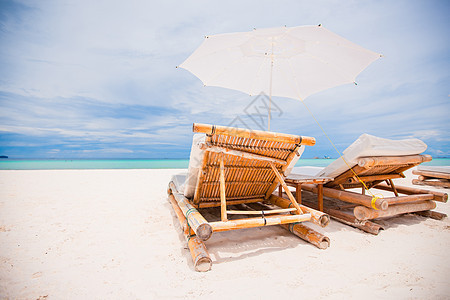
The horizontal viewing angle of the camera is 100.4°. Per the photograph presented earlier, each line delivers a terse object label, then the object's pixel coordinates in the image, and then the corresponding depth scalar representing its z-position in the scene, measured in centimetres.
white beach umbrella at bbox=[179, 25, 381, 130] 338
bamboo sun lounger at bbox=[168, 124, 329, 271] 207
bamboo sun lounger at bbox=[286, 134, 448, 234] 289
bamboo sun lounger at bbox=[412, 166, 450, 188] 675
